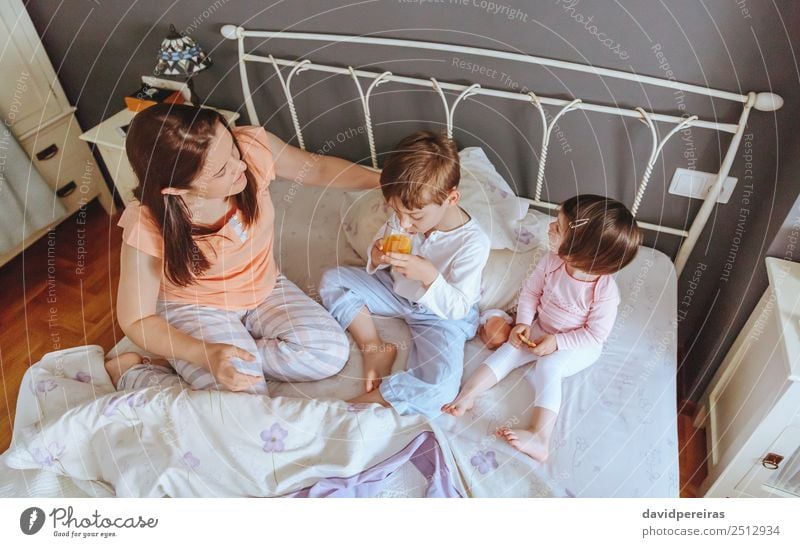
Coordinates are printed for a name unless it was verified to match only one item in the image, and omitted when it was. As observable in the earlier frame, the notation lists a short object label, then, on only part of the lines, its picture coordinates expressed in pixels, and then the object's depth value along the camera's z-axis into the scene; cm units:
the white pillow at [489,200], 103
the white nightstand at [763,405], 81
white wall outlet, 95
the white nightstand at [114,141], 126
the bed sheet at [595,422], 76
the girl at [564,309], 78
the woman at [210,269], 73
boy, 83
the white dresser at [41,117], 139
